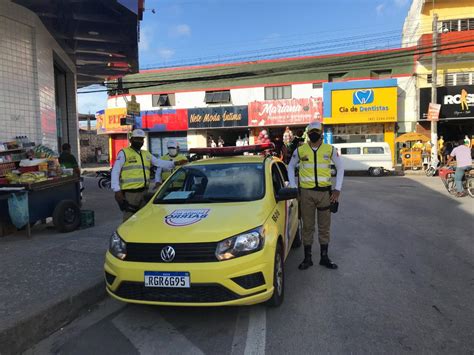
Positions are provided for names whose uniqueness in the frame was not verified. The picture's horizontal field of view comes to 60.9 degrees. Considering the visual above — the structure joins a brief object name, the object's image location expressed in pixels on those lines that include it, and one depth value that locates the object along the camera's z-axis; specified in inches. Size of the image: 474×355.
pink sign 1053.2
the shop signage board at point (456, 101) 935.7
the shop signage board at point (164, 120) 1172.5
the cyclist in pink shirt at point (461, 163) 480.7
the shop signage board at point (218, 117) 1114.1
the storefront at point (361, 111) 989.2
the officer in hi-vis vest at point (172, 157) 331.3
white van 873.2
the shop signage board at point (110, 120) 1248.8
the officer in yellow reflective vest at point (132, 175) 239.5
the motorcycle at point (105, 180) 660.5
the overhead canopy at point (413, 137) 903.1
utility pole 876.6
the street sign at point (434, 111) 892.0
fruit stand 265.1
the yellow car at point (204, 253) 140.7
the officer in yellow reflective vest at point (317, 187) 216.7
